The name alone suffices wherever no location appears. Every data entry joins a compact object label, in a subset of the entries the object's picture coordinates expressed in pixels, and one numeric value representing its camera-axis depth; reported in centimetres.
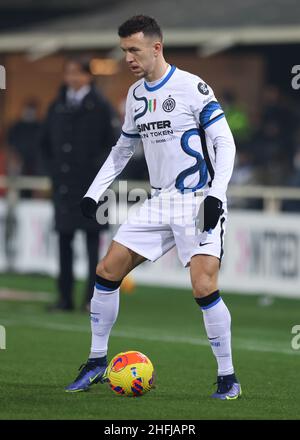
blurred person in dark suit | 2994
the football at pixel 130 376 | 1795
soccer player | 1775
